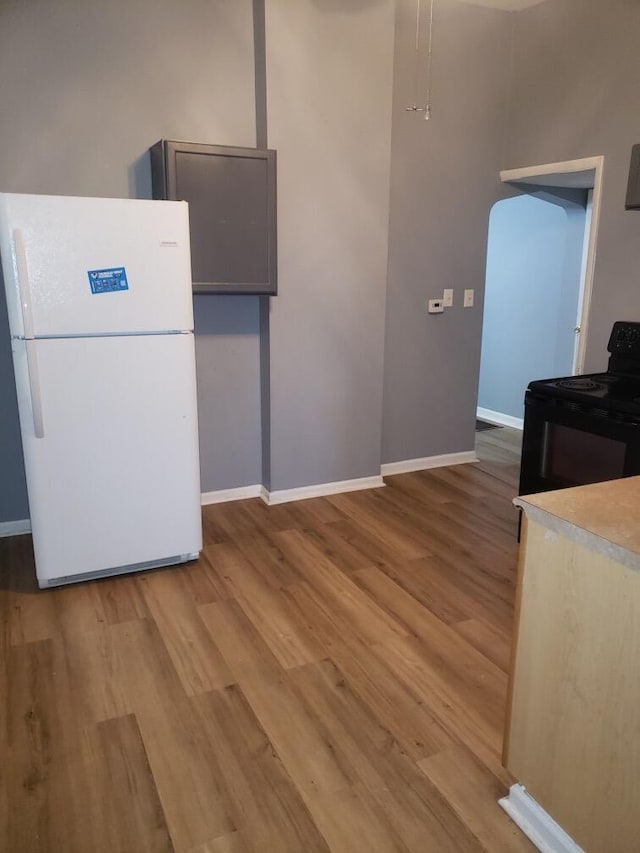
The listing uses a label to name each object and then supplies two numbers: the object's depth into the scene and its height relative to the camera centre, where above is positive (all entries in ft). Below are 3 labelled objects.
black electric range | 8.82 -2.12
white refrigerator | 8.30 -1.38
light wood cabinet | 4.38 -2.80
